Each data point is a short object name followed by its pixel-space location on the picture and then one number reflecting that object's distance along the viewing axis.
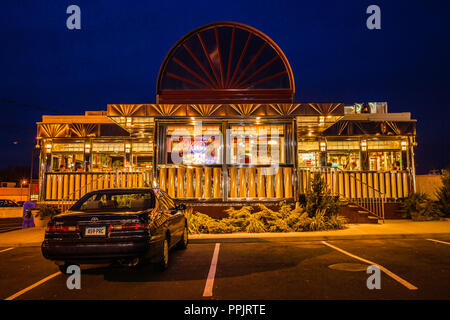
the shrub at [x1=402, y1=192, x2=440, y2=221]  13.91
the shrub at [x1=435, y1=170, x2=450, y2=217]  14.82
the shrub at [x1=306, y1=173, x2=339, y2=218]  12.17
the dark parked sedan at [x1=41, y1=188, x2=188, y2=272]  5.43
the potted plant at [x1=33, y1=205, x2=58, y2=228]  13.76
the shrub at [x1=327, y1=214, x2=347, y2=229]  11.62
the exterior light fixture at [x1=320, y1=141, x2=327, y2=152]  18.34
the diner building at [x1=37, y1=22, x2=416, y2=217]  13.59
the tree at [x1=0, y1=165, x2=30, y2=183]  91.62
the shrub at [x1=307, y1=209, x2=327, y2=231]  11.49
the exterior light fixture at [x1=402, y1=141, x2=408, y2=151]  17.41
